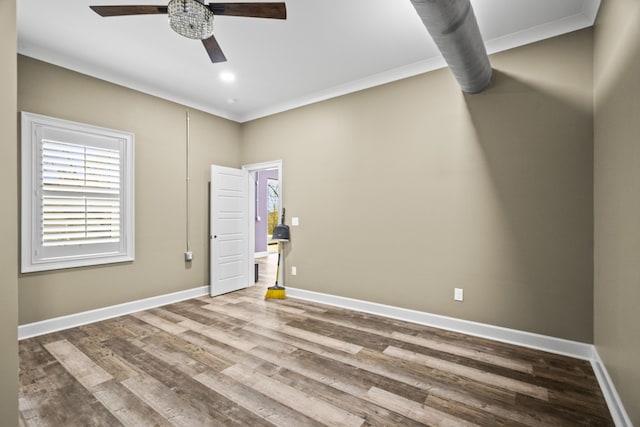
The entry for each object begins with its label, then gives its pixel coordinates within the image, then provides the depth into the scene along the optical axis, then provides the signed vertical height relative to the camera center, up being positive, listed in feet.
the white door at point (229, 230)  15.48 -0.92
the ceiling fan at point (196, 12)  6.57 +4.53
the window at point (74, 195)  10.21 +0.65
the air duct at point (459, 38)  5.98 +4.06
